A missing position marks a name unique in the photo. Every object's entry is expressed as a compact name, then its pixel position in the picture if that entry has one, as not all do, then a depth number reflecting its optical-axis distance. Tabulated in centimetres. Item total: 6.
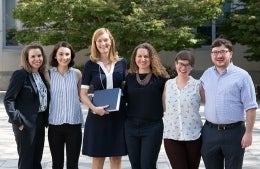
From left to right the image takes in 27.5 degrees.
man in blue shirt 521
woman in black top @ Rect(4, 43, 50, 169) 596
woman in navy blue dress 599
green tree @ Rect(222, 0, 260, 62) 1878
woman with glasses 559
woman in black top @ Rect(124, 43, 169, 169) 577
